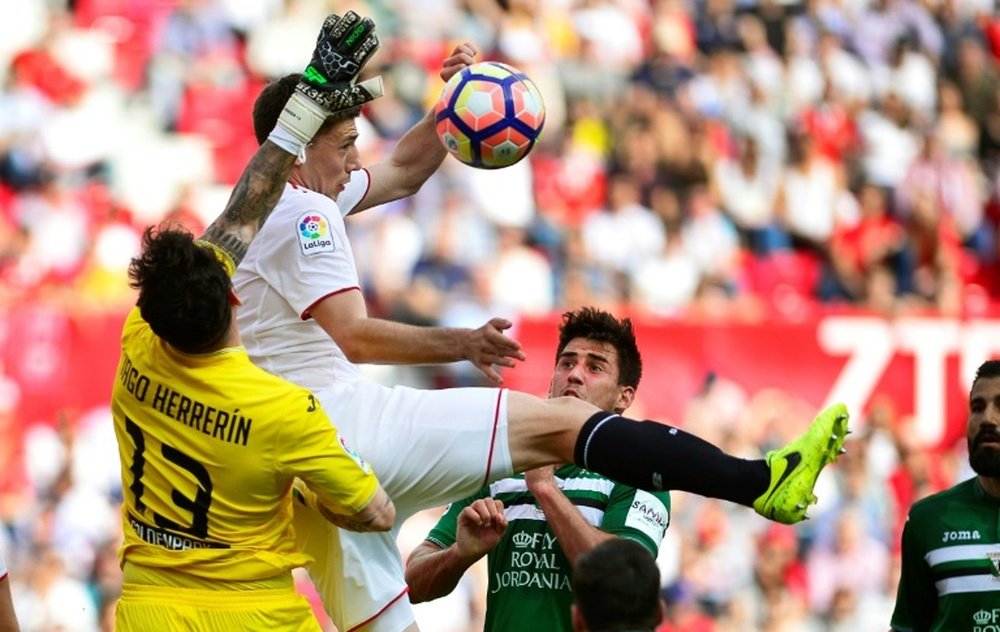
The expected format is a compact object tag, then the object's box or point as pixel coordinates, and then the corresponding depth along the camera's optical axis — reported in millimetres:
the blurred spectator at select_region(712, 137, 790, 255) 33406
